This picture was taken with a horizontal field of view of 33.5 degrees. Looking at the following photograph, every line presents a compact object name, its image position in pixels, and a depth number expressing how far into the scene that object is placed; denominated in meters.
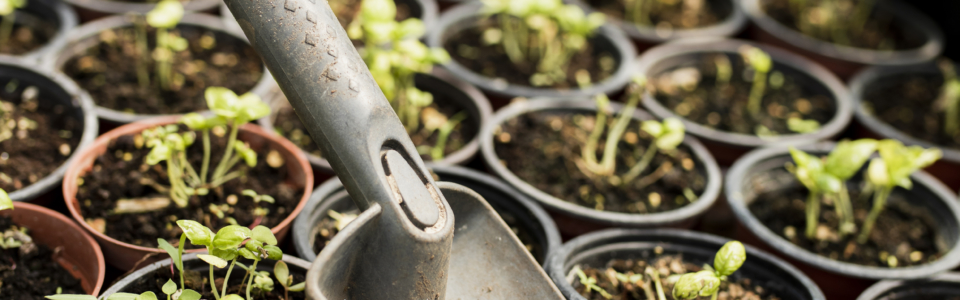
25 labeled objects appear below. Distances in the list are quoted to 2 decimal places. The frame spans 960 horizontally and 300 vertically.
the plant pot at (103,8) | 0.62
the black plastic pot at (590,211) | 0.54
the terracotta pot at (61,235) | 0.50
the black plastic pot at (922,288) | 0.54
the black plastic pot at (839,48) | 0.67
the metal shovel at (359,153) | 0.46
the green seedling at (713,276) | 0.49
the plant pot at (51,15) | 0.60
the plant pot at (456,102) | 0.57
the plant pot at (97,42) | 0.56
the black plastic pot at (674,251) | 0.52
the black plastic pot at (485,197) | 0.52
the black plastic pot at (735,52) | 0.60
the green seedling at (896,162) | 0.55
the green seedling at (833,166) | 0.54
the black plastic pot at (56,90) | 0.55
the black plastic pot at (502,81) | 0.61
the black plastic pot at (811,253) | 0.54
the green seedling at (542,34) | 0.61
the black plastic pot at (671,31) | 0.67
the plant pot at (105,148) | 0.50
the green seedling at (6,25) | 0.60
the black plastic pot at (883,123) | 0.61
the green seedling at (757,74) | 0.60
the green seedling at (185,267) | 0.49
